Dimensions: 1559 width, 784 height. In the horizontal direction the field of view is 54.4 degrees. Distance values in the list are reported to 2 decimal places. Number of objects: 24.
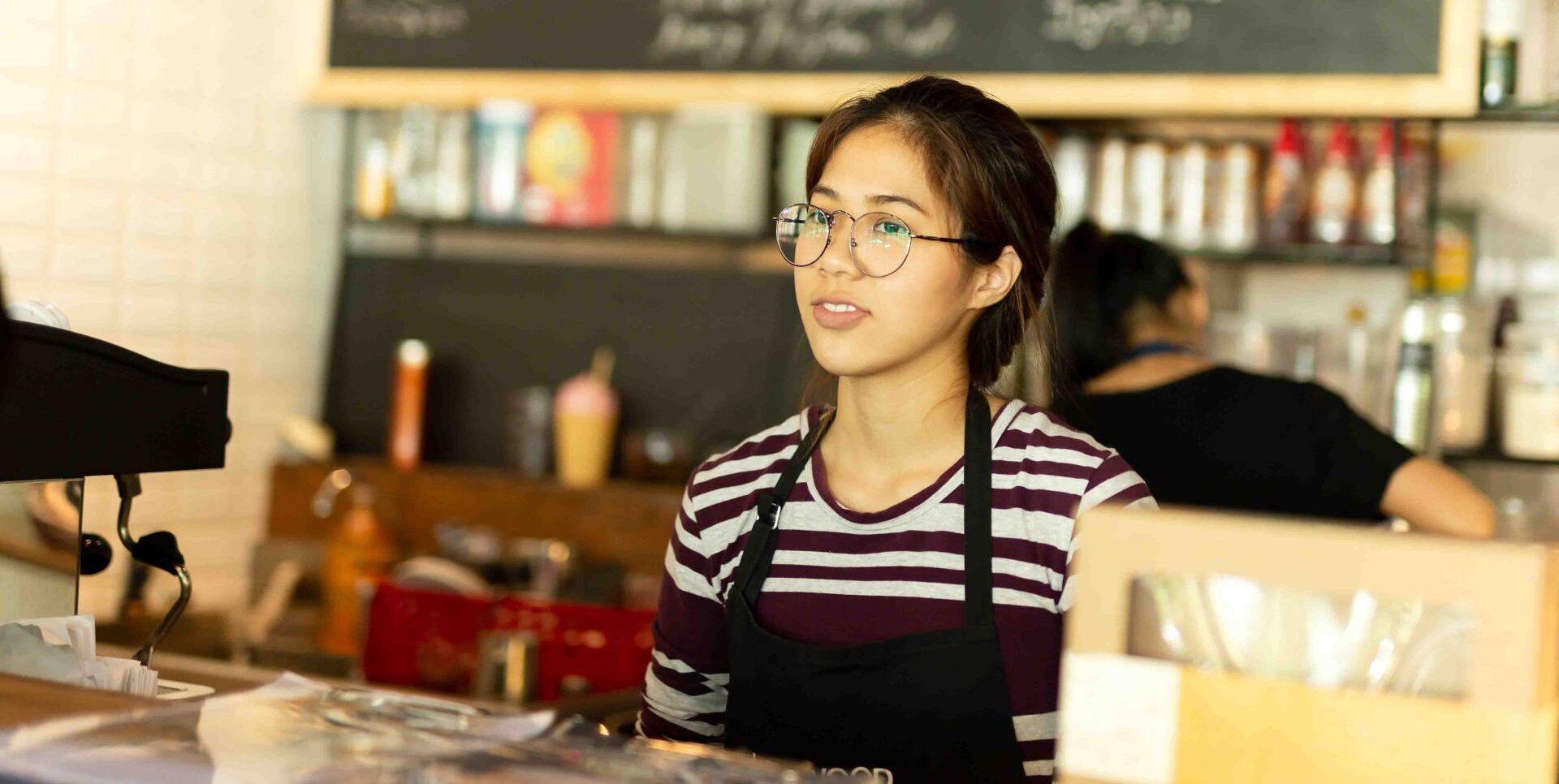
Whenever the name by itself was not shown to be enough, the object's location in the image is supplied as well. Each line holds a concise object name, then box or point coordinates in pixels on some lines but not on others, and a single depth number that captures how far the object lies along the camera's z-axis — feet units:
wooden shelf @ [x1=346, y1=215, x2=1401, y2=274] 11.30
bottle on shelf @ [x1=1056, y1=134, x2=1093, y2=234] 10.38
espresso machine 3.79
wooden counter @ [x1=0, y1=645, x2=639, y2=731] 3.18
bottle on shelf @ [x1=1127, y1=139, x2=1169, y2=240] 10.23
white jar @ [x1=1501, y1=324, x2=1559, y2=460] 8.74
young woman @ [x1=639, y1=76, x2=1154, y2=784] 4.46
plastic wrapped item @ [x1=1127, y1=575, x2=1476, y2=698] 2.72
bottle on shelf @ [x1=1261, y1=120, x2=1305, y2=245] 9.96
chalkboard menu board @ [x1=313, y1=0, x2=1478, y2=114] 8.69
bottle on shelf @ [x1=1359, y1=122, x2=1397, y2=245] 9.53
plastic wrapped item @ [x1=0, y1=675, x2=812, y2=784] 2.90
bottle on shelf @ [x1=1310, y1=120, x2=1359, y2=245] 9.74
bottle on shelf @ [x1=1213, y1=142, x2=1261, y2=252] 10.11
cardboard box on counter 2.64
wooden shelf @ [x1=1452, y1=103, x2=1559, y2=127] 8.40
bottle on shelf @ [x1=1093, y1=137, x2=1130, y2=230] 10.34
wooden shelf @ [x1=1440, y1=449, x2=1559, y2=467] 8.92
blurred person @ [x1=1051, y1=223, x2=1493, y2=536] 6.87
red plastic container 8.33
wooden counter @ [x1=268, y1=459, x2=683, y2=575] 10.25
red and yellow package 10.91
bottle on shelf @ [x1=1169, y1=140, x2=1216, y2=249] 10.18
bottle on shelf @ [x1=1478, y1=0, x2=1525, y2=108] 8.45
